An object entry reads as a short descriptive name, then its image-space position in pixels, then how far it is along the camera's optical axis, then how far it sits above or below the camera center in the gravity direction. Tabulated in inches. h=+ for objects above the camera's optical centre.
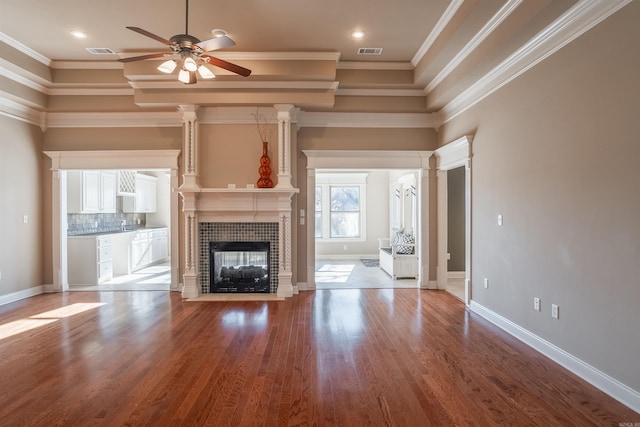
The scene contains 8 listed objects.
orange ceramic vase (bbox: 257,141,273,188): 212.1 +25.3
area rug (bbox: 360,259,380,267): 343.8 -48.8
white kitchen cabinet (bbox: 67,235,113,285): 250.7 -31.1
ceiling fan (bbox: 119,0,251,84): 123.8 +59.9
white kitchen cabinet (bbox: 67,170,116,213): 263.0 +19.5
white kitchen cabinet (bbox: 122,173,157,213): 327.0 +17.8
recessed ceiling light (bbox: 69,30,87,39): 168.4 +87.7
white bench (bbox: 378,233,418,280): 268.6 -35.6
